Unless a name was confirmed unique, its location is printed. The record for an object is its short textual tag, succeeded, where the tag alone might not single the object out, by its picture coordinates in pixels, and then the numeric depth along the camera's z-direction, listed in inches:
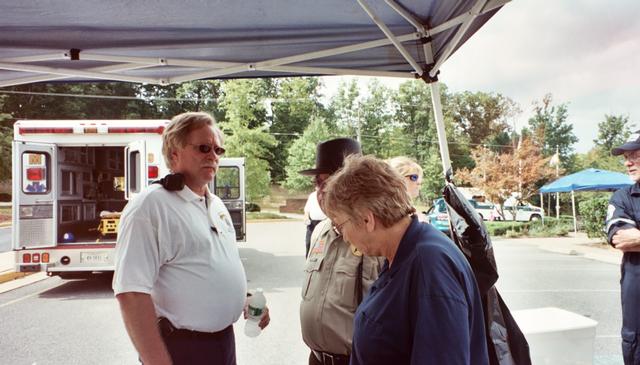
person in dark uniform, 97.3
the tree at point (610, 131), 1445.6
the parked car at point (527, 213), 989.5
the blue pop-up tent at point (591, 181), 504.4
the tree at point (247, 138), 1031.6
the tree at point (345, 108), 1353.3
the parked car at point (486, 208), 976.3
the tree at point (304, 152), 1116.5
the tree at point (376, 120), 1353.3
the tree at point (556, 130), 1245.1
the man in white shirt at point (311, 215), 239.6
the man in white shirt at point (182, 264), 65.2
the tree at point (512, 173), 844.0
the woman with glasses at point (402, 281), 40.7
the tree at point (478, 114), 1510.8
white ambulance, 257.4
